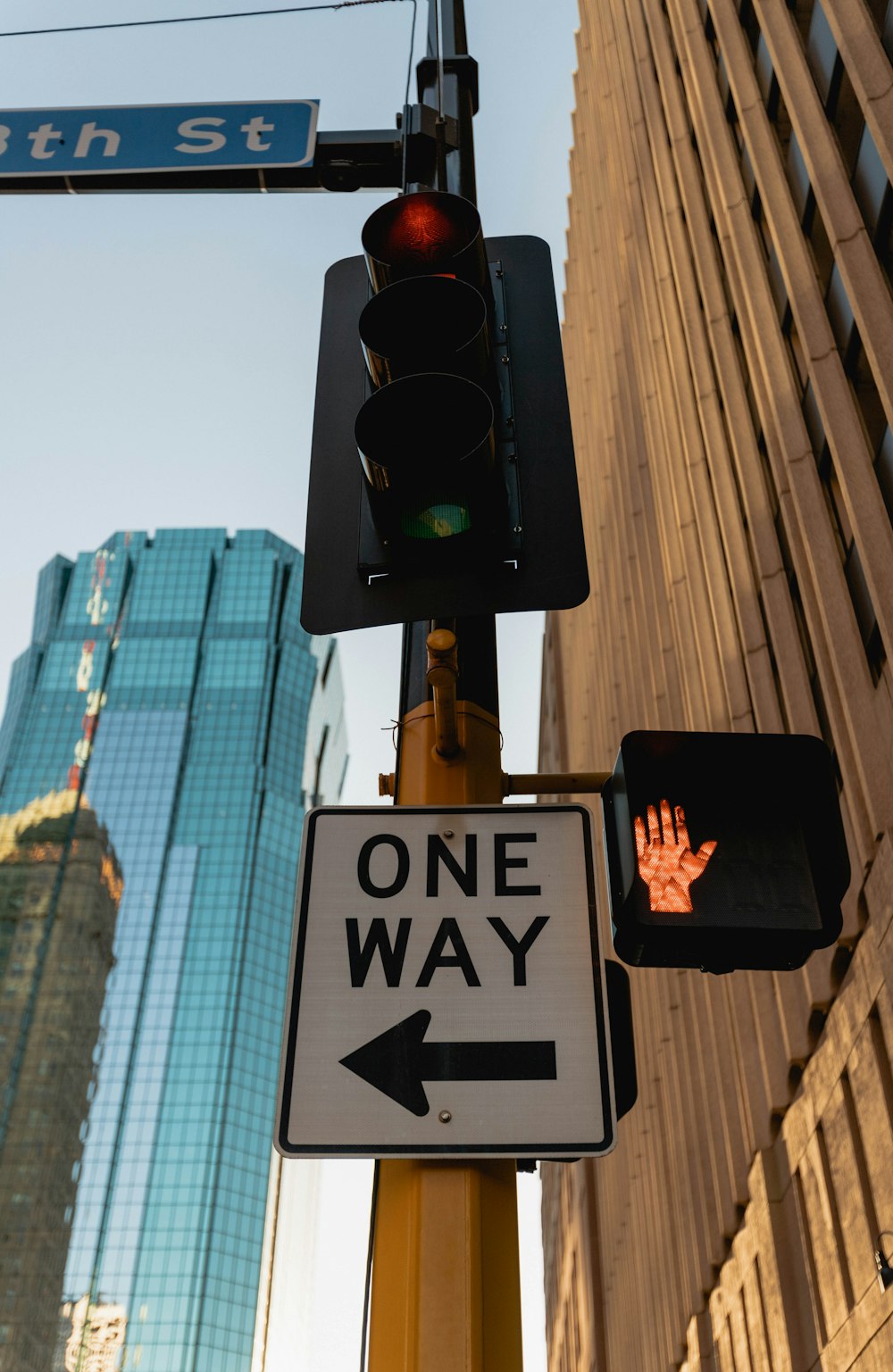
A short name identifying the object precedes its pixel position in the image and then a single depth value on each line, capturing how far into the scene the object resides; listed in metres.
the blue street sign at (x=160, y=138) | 4.74
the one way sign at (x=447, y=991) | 2.22
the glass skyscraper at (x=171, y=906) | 89.50
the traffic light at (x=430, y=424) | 2.57
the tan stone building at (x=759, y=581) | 10.71
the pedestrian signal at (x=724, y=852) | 2.16
